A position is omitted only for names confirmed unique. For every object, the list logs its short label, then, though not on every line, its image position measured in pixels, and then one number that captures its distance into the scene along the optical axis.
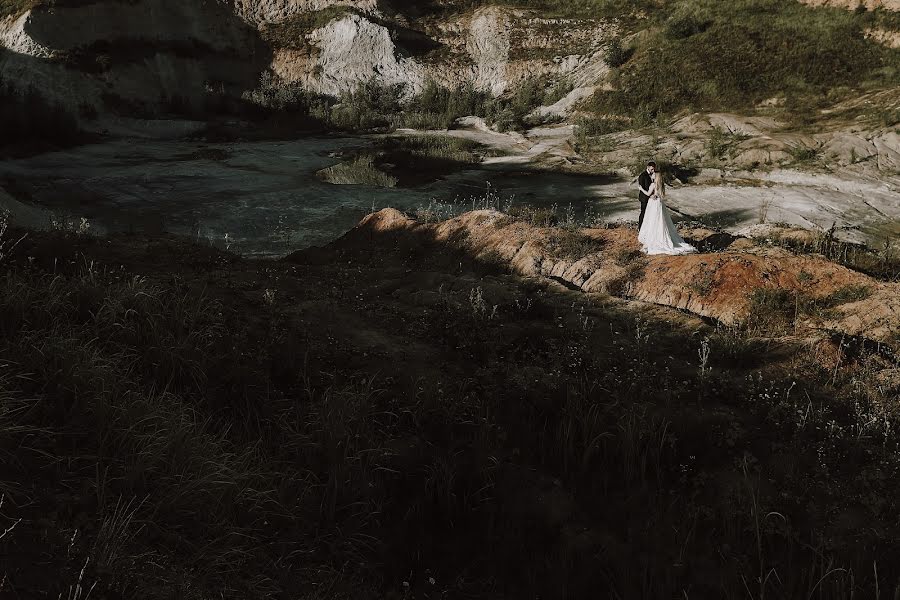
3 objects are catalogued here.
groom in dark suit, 12.14
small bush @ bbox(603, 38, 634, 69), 35.94
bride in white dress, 11.53
